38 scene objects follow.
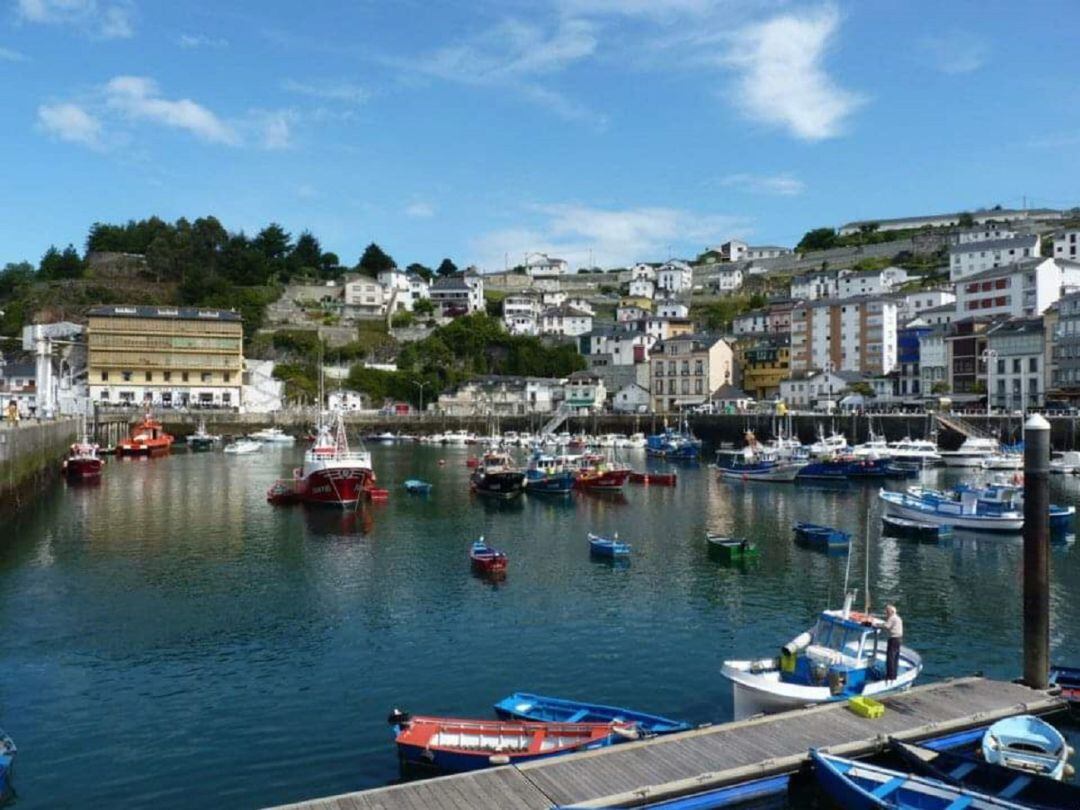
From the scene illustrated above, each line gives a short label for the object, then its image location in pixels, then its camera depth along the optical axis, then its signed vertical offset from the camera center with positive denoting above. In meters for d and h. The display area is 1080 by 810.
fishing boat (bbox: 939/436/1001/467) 69.12 -3.50
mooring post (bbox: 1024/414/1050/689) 16.84 -2.90
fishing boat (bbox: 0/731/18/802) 13.99 -5.74
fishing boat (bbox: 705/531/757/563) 32.94 -5.35
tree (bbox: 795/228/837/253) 171.38 +33.55
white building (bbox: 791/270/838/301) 135.75 +19.24
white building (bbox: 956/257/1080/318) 93.81 +13.46
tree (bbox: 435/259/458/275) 180.75 +29.23
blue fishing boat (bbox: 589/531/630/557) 33.34 -5.37
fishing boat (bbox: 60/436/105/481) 61.12 -4.09
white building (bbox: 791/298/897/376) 107.00 +9.20
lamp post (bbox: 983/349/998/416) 86.94 +5.08
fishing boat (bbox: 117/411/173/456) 82.25 -3.16
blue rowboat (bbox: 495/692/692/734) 15.33 -5.55
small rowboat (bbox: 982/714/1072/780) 13.75 -5.43
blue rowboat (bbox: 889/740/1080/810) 12.58 -5.56
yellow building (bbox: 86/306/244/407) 108.25 +6.66
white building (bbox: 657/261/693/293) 169.12 +25.53
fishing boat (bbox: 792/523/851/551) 35.41 -5.32
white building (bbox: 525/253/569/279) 181.75 +29.88
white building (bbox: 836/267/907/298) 132.12 +19.43
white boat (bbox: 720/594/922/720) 16.20 -5.04
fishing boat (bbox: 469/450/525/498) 52.87 -4.42
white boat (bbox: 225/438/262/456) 85.38 -3.85
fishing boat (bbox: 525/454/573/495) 53.50 -4.25
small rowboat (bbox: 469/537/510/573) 30.38 -5.32
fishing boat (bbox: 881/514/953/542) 38.25 -5.40
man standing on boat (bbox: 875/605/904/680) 16.80 -4.59
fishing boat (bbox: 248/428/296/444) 100.16 -3.24
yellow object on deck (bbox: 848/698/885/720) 15.22 -5.26
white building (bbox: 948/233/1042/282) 120.44 +21.78
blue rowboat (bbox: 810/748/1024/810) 12.32 -5.54
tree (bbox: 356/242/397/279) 156.25 +26.54
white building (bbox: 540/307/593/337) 139.75 +13.97
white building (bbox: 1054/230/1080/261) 120.81 +22.70
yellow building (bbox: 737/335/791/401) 116.19 +5.87
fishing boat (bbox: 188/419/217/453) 92.41 -3.57
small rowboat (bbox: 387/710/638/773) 14.27 -5.58
